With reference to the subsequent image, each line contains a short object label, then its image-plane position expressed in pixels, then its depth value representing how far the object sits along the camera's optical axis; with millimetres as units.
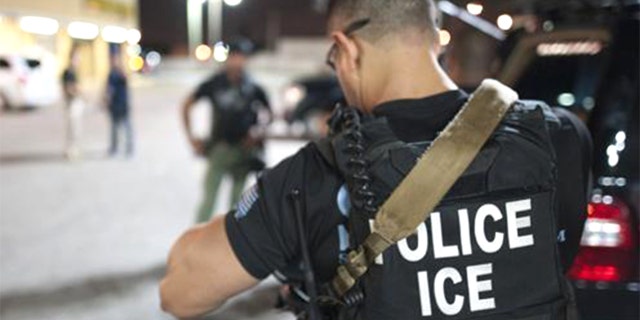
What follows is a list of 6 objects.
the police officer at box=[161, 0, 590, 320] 1379
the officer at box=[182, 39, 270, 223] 5766
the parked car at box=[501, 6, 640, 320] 2609
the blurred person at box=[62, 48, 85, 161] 9859
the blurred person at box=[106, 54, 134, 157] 11375
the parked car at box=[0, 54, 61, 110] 6352
